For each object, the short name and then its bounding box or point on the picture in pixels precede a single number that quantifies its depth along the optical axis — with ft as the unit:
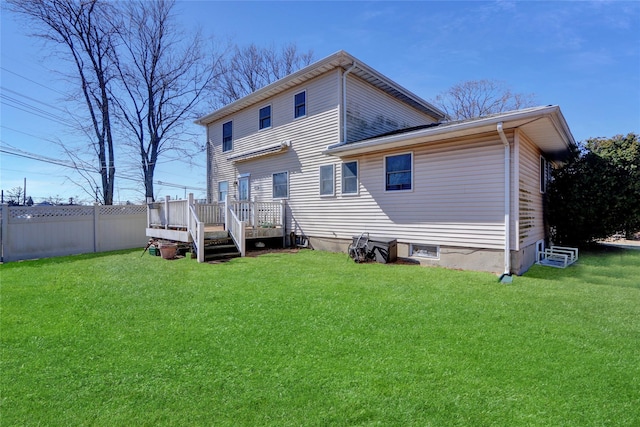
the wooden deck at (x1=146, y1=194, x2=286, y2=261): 29.40
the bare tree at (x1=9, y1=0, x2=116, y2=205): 50.26
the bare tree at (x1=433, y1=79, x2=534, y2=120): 73.72
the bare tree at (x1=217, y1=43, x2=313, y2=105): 78.23
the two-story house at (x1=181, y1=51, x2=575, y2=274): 22.06
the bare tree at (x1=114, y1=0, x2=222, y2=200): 59.36
